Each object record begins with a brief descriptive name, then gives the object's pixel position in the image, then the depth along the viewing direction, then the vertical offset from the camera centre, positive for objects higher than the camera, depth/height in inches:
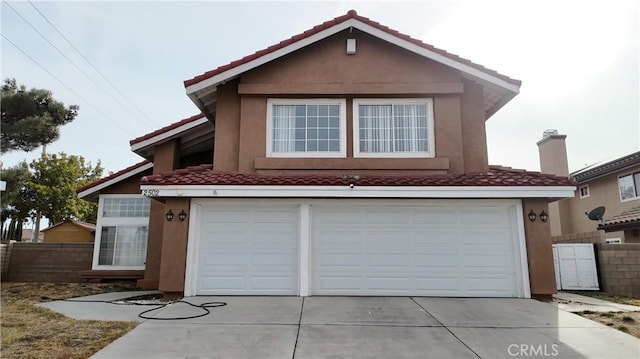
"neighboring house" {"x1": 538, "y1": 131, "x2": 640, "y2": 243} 654.5 +100.9
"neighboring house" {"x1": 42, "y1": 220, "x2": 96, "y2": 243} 1155.9 +39.3
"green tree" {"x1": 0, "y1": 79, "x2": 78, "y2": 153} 713.0 +232.8
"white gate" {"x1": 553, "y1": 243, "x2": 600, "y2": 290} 473.1 -22.2
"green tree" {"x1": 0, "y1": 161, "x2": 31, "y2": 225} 697.0 +115.8
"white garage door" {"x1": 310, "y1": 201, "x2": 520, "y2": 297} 379.2 -2.4
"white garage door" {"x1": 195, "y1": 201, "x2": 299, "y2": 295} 378.0 -2.4
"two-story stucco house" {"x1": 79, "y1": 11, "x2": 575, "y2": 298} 373.1 +55.3
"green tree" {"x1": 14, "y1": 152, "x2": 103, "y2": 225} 1160.8 +163.8
